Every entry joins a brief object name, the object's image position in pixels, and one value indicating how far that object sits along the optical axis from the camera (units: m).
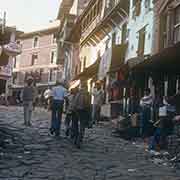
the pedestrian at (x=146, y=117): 13.47
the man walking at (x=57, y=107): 12.33
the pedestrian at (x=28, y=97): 15.07
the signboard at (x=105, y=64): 22.20
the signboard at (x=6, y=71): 48.33
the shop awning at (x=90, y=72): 27.20
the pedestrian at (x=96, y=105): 18.28
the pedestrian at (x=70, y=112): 10.97
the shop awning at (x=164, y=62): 12.64
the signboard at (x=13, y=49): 49.30
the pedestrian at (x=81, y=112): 10.64
